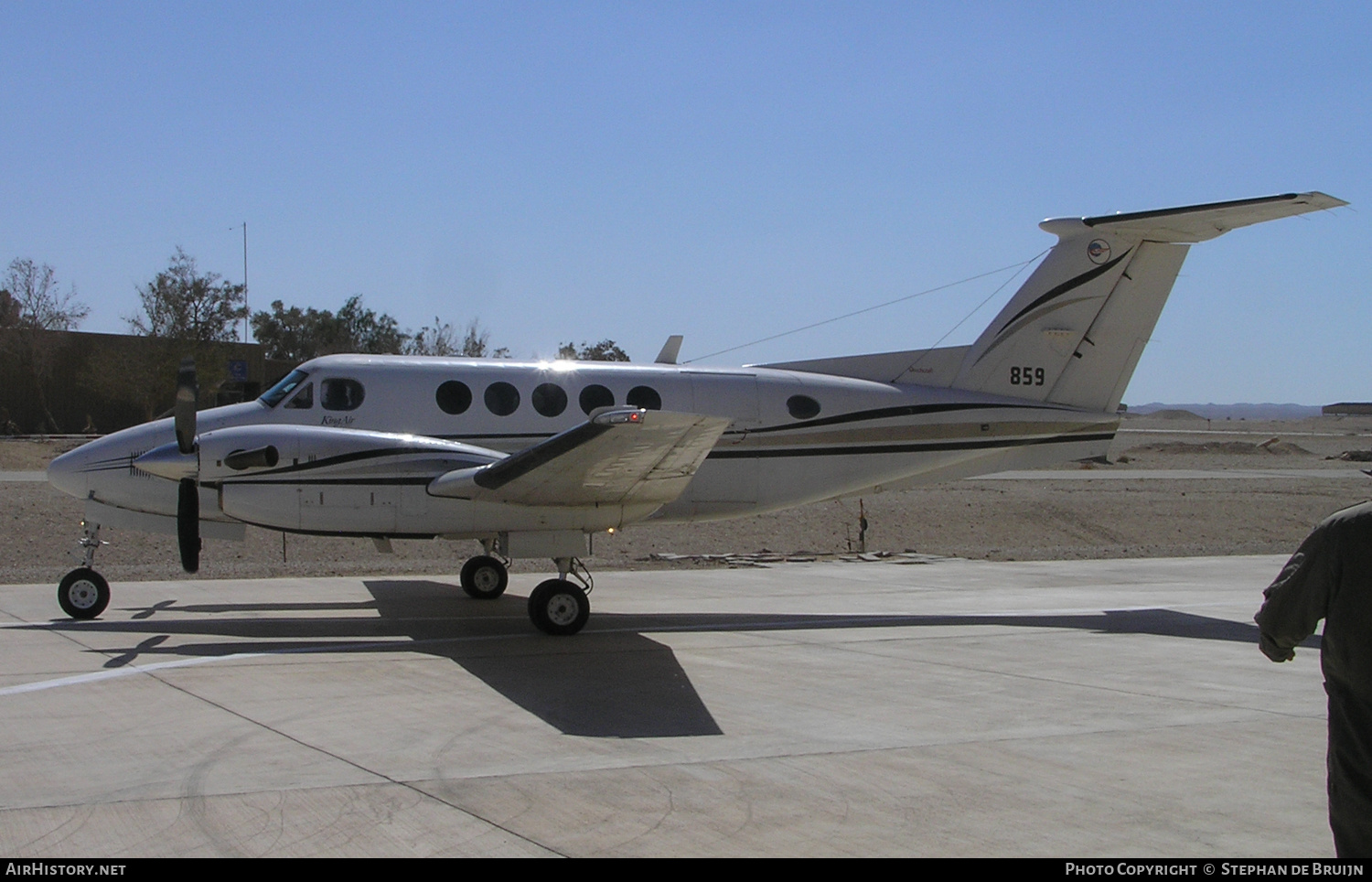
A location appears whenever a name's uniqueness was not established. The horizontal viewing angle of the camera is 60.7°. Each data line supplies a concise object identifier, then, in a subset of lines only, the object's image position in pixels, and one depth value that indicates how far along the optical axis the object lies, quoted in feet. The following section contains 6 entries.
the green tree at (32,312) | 188.96
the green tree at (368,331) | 234.99
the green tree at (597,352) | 210.96
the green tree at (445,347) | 223.71
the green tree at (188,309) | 171.53
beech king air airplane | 38.88
